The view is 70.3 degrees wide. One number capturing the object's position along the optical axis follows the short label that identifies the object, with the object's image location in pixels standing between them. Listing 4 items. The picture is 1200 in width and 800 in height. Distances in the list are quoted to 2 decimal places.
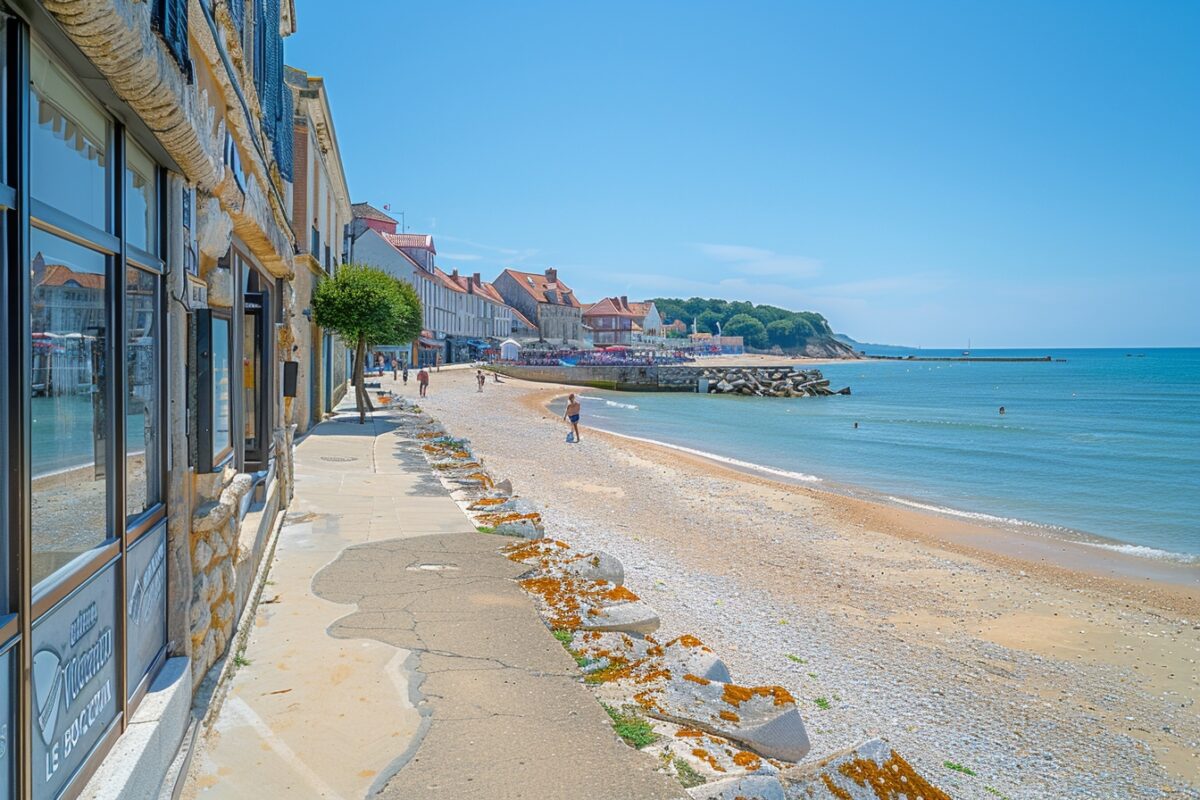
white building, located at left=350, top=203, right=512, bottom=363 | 62.03
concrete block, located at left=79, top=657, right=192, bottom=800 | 3.12
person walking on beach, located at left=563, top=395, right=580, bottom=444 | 30.55
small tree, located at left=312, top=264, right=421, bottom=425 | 24.05
